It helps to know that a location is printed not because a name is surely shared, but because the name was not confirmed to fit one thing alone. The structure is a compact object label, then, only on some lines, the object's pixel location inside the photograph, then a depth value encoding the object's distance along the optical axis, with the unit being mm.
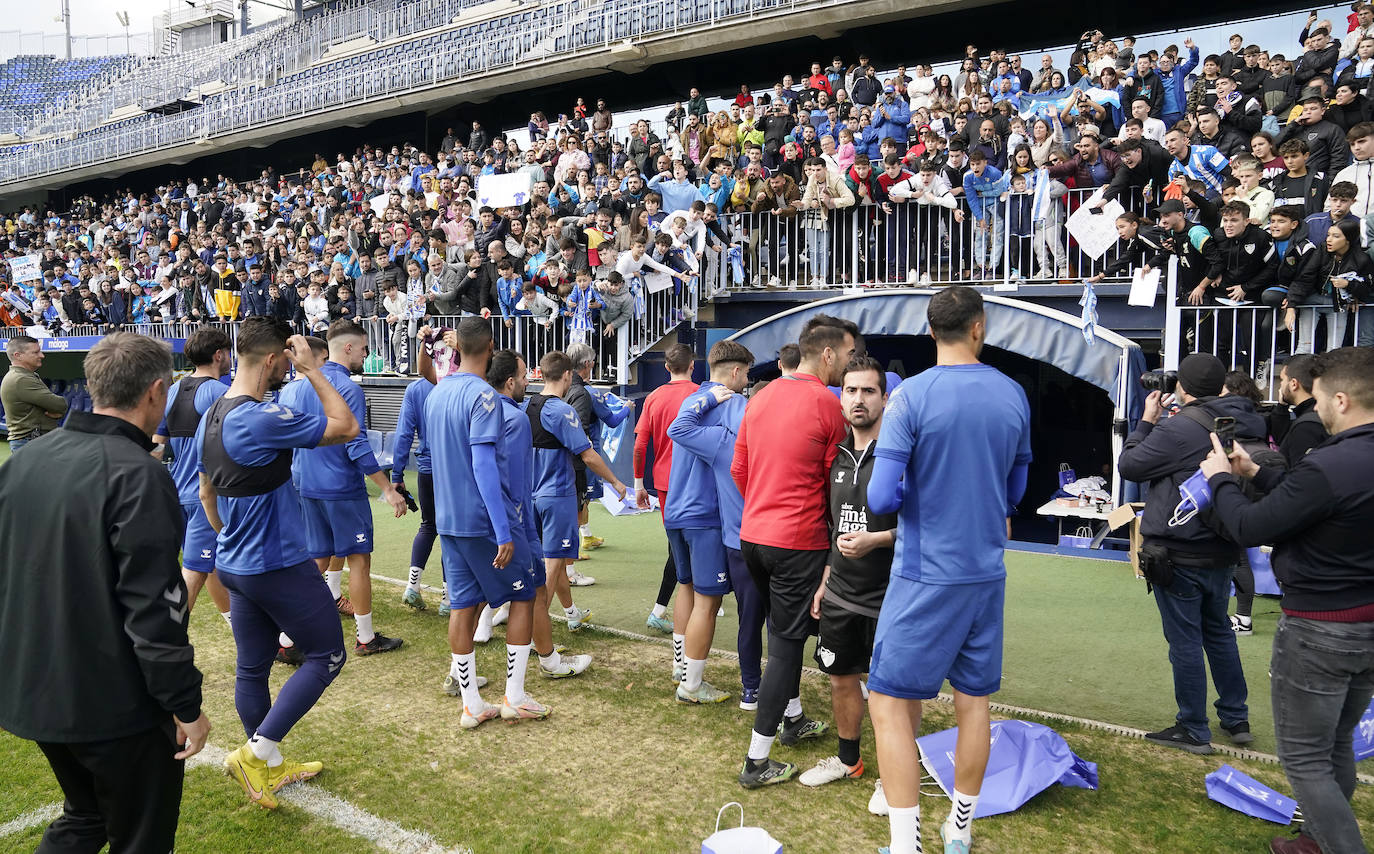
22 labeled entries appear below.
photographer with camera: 4215
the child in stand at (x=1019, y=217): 10188
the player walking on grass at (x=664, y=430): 5375
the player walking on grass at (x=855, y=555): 3717
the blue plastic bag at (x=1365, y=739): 4000
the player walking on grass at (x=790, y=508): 4062
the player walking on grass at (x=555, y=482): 5875
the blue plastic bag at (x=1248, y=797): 3699
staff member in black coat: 2512
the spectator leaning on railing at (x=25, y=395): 7777
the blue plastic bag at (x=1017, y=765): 3803
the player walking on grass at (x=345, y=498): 5906
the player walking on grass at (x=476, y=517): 4629
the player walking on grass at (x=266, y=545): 3877
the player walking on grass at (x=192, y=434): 5512
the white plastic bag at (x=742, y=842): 2947
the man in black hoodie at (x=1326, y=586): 3037
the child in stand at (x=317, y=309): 15766
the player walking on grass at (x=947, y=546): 3203
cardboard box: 7004
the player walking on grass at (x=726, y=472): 4625
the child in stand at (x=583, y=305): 11750
